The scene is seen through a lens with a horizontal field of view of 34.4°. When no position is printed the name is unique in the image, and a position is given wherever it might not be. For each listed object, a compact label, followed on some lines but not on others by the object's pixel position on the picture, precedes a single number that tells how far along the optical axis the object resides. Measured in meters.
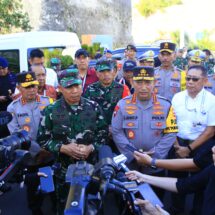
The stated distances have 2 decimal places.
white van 7.29
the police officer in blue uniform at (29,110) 3.67
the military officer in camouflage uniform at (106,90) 4.06
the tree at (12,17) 14.49
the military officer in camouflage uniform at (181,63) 8.66
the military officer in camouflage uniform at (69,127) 2.92
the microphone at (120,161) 2.02
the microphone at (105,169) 1.62
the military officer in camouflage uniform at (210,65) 7.16
